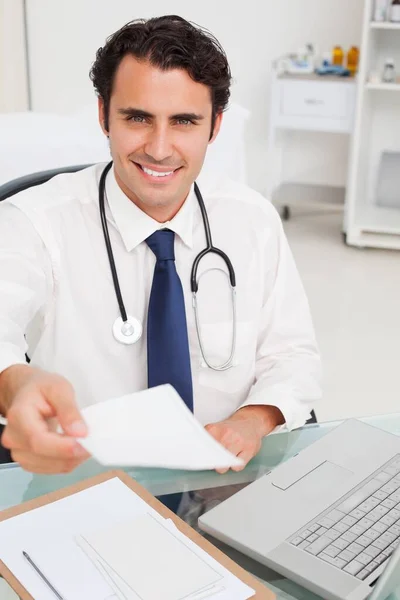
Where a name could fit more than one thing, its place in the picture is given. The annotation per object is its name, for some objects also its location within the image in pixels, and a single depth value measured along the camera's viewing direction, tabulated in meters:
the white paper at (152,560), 0.81
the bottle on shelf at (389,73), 3.84
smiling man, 1.23
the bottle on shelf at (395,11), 3.65
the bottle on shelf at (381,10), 3.66
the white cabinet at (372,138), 3.77
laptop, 0.85
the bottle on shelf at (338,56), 4.07
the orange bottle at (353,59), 4.06
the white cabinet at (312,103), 3.86
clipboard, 0.82
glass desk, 1.00
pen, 0.80
